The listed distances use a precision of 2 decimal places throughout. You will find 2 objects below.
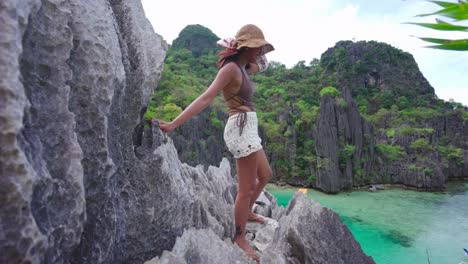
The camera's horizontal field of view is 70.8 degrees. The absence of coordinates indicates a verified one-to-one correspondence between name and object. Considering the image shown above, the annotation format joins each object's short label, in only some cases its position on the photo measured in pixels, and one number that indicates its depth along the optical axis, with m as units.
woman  1.85
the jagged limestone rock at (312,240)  1.82
